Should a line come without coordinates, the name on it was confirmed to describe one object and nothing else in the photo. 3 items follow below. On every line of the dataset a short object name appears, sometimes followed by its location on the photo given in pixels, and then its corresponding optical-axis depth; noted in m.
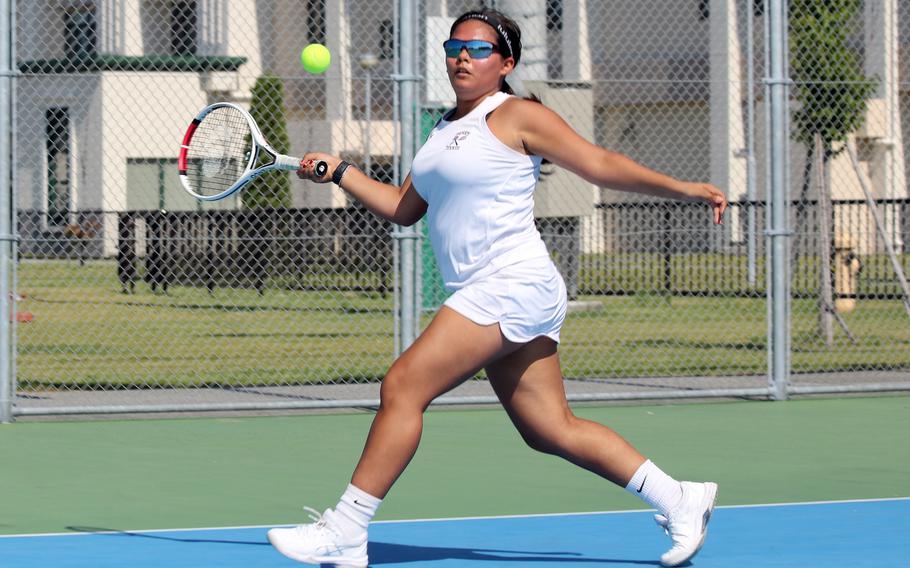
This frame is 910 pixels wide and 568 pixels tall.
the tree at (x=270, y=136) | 26.53
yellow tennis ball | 12.26
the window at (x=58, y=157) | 32.38
